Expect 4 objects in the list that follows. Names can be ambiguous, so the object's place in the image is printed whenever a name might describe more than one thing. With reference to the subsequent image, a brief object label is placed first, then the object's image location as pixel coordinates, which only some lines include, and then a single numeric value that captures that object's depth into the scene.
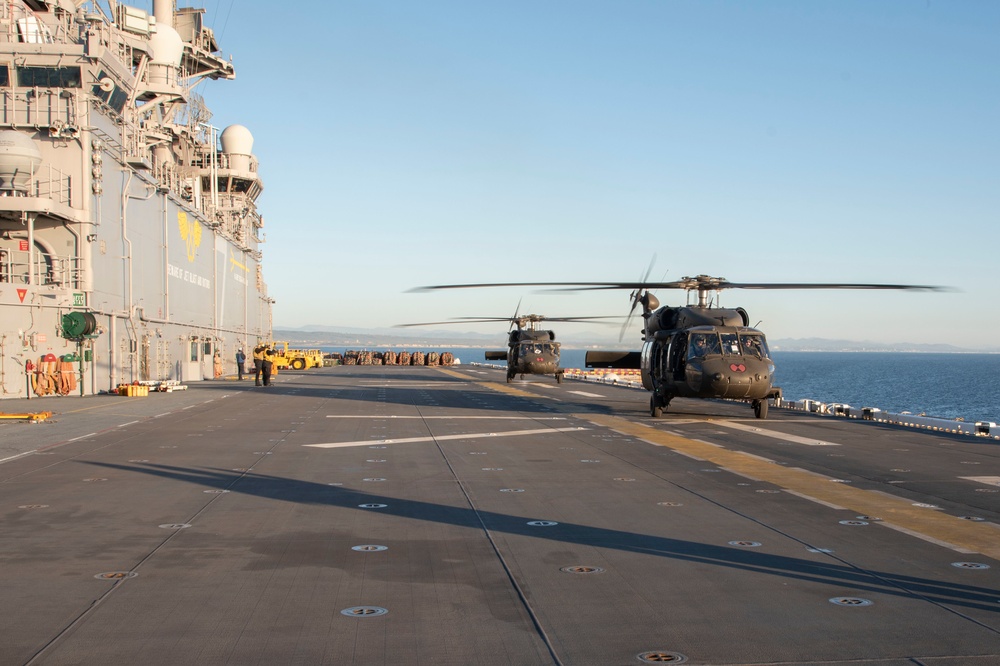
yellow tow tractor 69.31
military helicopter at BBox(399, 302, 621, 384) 42.72
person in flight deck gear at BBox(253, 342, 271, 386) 40.72
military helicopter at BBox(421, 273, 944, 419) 21.19
